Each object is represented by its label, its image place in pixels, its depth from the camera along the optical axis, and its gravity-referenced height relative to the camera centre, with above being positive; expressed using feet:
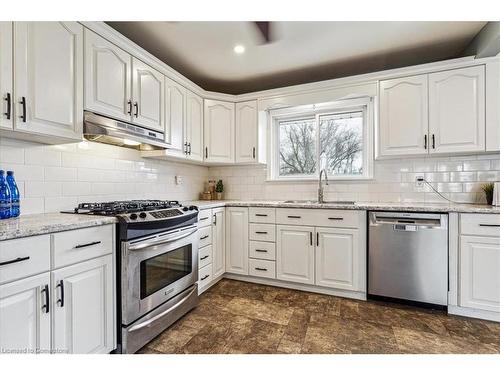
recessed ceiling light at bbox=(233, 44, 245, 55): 8.17 +4.65
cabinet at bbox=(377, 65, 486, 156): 7.54 +2.38
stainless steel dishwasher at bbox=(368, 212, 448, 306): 7.04 -2.05
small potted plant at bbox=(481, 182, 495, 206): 7.75 -0.15
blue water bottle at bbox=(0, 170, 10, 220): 4.77 -0.23
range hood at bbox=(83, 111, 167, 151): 5.72 +1.40
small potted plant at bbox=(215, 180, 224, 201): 11.59 -0.09
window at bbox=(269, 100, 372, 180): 10.02 +1.99
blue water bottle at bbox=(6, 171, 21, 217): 4.97 -0.18
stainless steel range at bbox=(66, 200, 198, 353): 5.14 -1.85
